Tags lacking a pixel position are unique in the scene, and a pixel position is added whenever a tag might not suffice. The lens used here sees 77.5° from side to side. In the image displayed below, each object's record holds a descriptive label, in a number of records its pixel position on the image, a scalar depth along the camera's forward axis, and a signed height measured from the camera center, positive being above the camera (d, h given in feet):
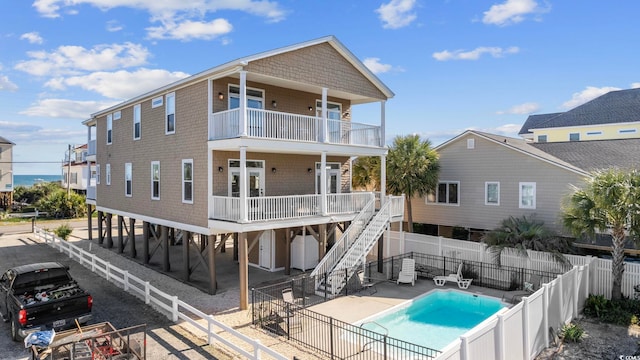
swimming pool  43.27 -16.78
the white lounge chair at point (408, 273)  60.08 -13.96
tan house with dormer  51.13 +4.10
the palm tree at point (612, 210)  45.16 -3.50
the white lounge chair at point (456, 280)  58.49 -14.76
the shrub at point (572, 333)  38.99 -15.07
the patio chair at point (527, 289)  53.02 -14.85
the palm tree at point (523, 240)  58.70 -8.98
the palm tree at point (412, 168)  78.48 +2.57
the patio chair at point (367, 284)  56.51 -15.34
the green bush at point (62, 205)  139.64 -8.38
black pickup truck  34.78 -10.95
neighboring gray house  67.21 +0.78
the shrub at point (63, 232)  93.35 -12.04
